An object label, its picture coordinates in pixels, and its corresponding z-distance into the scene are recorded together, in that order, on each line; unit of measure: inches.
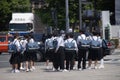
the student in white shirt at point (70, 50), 860.2
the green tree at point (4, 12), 3024.1
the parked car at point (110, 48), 1178.7
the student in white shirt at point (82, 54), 879.7
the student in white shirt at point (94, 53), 895.1
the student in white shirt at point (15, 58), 868.6
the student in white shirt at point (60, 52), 855.7
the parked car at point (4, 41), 1668.9
